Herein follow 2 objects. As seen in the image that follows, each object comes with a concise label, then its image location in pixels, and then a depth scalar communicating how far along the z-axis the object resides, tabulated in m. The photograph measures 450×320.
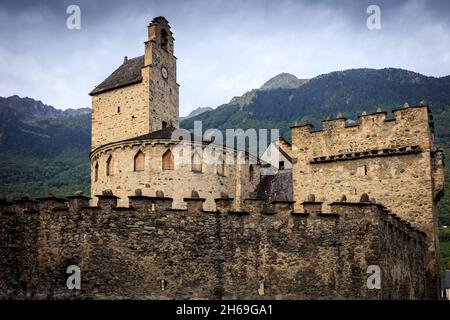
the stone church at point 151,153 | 32.53
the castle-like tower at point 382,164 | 27.41
